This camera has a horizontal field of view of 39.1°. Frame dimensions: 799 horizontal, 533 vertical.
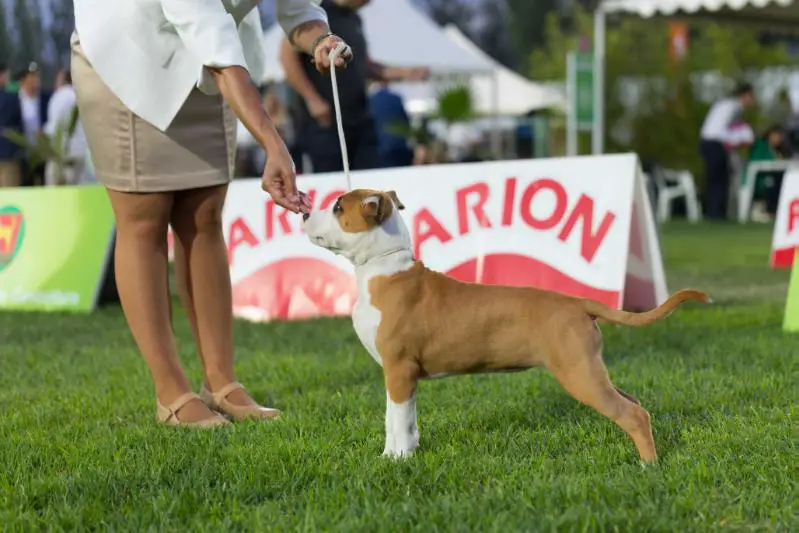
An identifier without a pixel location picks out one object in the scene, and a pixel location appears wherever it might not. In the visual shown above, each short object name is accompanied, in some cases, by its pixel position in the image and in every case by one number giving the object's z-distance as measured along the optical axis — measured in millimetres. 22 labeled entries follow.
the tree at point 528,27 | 66188
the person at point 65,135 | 11547
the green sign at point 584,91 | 16031
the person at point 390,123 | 11320
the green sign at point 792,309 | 5605
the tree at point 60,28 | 18516
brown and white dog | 2990
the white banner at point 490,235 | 6133
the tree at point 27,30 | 19500
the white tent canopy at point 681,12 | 13605
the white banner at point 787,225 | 8945
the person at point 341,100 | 6469
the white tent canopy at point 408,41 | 19422
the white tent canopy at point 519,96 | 28750
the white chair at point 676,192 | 18422
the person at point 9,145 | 12352
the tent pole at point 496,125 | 24684
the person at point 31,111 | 12797
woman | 3436
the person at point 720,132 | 17266
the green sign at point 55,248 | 7371
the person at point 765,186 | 17438
